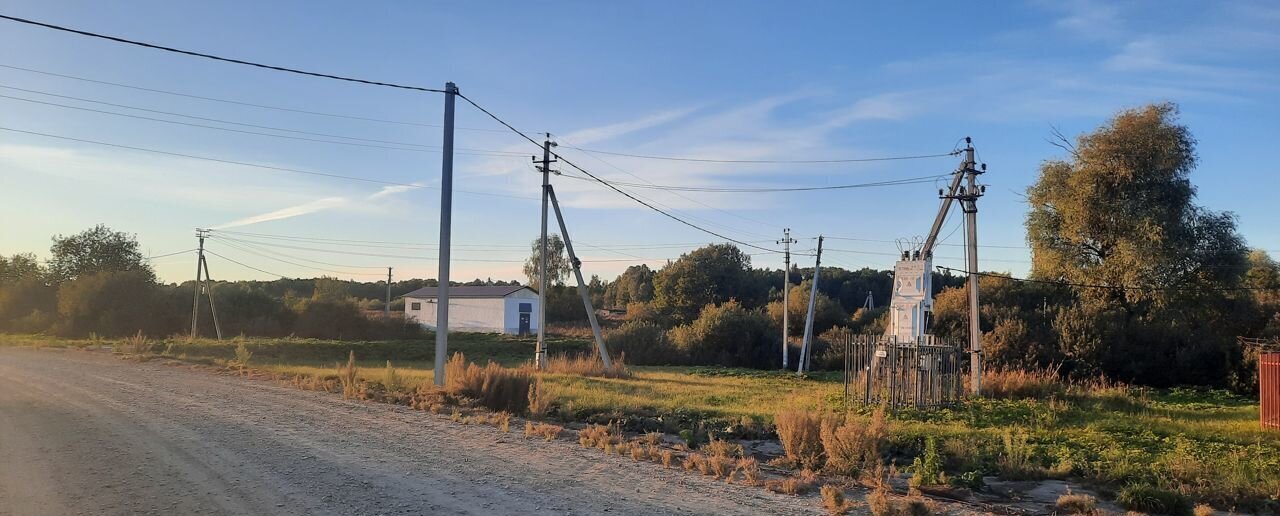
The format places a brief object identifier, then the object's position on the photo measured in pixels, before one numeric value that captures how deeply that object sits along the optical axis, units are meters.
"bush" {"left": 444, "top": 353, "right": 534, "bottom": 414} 14.73
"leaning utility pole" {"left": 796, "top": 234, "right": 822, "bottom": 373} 34.94
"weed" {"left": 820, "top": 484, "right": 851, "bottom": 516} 7.34
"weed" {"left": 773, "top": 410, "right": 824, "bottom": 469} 10.02
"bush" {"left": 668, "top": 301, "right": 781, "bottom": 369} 42.78
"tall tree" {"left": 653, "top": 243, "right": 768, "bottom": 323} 69.62
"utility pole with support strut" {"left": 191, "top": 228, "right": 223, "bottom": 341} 42.88
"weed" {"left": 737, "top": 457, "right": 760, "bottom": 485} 8.61
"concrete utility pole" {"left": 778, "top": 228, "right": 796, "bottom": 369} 36.40
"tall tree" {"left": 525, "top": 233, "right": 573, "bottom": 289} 82.62
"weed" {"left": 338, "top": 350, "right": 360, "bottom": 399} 15.40
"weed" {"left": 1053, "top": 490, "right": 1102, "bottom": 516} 7.82
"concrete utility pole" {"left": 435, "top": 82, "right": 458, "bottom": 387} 15.87
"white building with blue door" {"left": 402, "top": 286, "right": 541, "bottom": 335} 59.48
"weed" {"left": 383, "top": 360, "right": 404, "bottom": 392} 16.43
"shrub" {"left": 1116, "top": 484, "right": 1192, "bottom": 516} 7.93
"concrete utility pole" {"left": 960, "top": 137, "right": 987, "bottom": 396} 18.75
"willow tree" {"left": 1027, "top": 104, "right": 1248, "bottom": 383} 27.23
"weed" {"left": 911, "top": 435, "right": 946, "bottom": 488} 8.90
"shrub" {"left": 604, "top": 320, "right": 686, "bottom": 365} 41.62
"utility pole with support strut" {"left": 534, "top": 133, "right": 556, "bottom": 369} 23.97
